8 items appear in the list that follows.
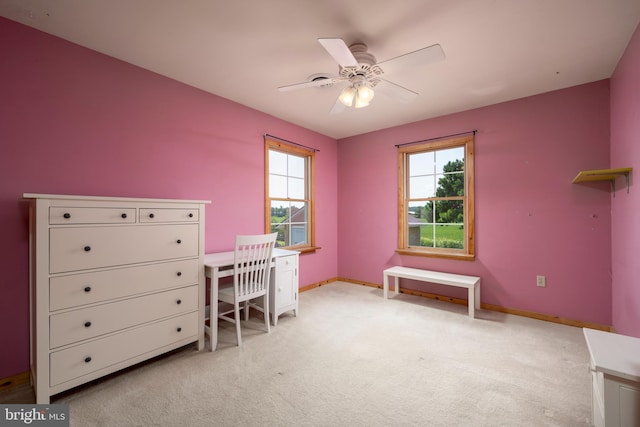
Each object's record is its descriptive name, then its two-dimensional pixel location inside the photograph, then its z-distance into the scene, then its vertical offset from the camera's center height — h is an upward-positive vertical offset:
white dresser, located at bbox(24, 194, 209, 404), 1.63 -0.49
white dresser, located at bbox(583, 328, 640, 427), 1.13 -0.75
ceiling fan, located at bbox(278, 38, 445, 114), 1.72 +1.07
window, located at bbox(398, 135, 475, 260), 3.55 +0.22
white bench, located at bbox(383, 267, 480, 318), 3.07 -0.81
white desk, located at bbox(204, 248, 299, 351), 2.35 -0.65
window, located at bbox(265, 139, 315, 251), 3.77 +0.32
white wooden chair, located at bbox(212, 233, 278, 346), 2.40 -0.56
